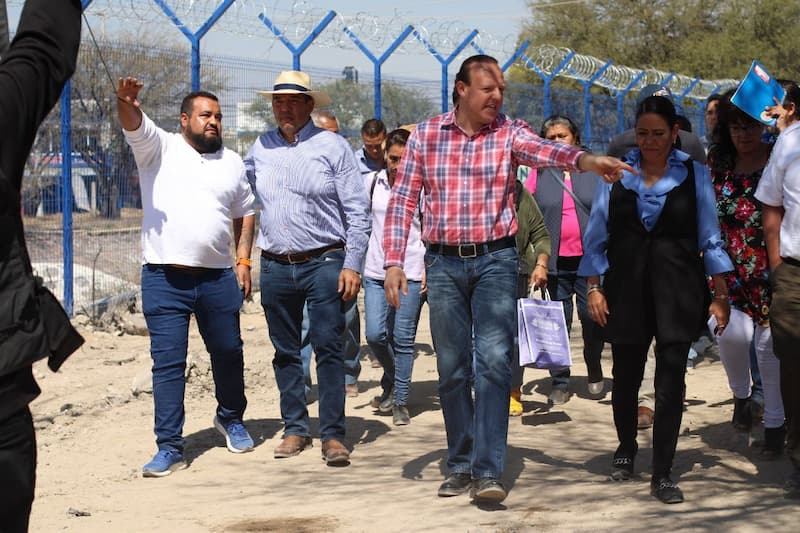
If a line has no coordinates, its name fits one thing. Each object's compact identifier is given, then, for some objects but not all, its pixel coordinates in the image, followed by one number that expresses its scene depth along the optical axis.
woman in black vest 5.80
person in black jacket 3.12
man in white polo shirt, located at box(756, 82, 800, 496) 5.68
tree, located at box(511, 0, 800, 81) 44.81
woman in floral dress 6.60
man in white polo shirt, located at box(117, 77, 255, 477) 6.69
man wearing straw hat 6.90
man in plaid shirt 5.81
